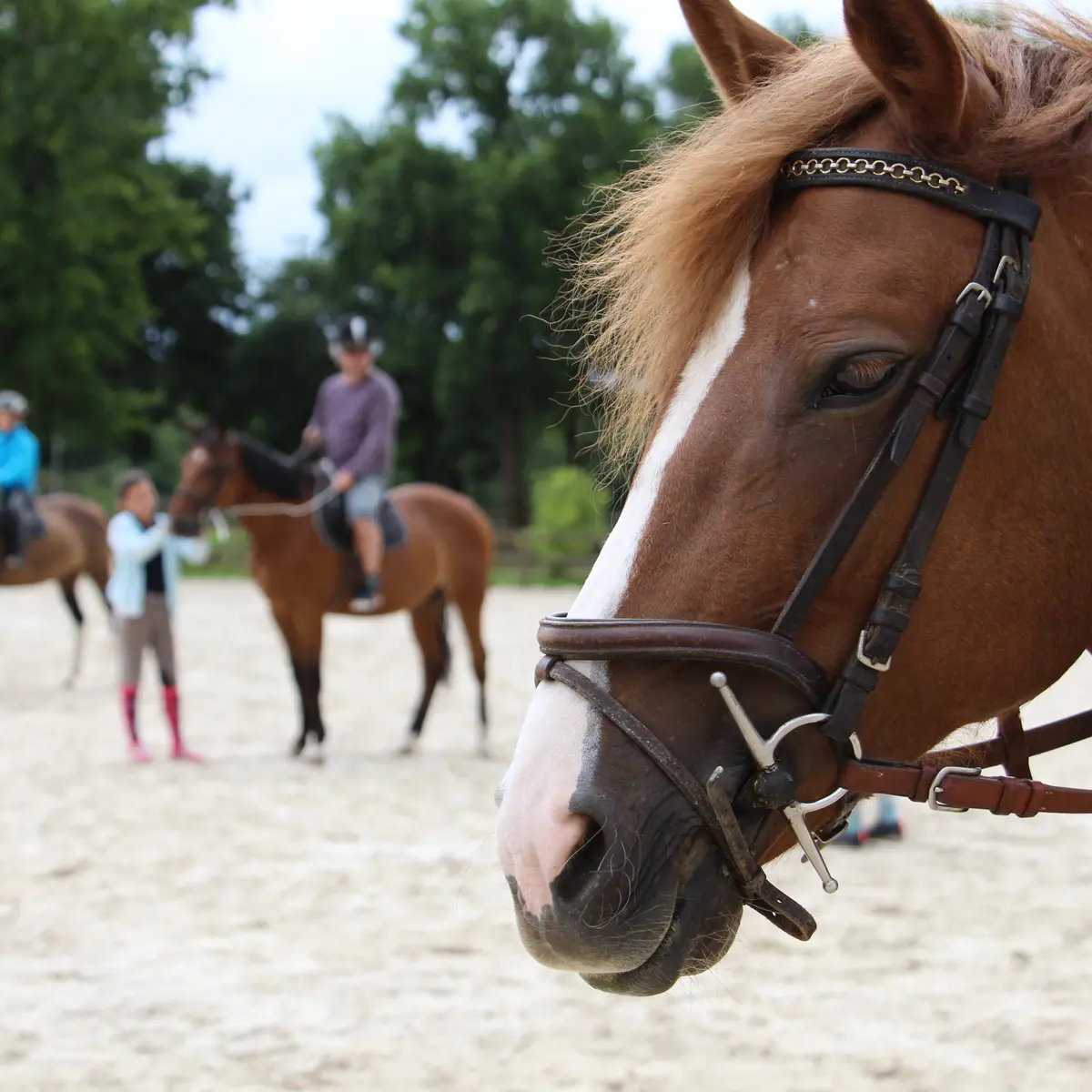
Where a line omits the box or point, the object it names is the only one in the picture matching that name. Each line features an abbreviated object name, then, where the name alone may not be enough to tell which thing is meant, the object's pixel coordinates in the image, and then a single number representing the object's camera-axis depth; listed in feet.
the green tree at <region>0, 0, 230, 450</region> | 96.63
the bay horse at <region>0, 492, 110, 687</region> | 41.55
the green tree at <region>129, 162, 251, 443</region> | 138.72
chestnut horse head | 5.03
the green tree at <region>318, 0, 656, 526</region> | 115.55
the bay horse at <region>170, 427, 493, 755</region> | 30.14
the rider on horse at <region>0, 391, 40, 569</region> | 40.04
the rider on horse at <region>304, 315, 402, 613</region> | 30.17
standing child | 28.53
